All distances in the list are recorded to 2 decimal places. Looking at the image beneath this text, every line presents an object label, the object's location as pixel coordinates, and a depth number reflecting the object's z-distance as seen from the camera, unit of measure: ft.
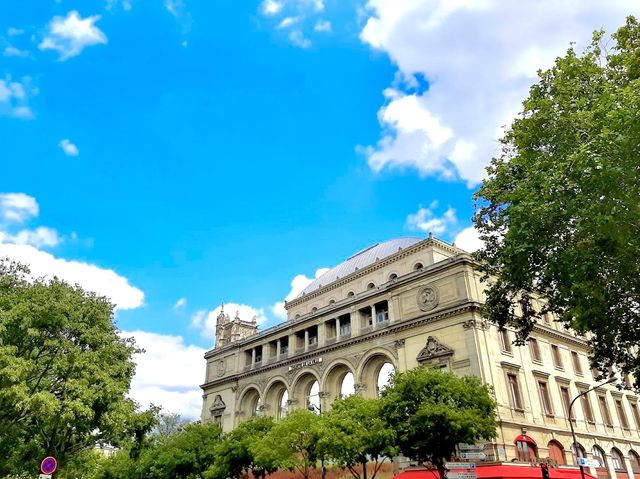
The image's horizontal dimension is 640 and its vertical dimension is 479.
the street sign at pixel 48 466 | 51.70
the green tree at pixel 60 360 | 76.07
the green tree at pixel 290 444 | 101.55
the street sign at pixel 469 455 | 73.10
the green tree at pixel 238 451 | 116.67
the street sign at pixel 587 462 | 74.70
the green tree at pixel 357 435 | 86.79
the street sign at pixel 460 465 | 70.08
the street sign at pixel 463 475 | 68.55
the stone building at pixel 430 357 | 106.52
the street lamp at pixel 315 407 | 134.33
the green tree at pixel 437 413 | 83.56
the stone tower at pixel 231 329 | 185.31
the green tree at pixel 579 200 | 49.44
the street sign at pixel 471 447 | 96.22
